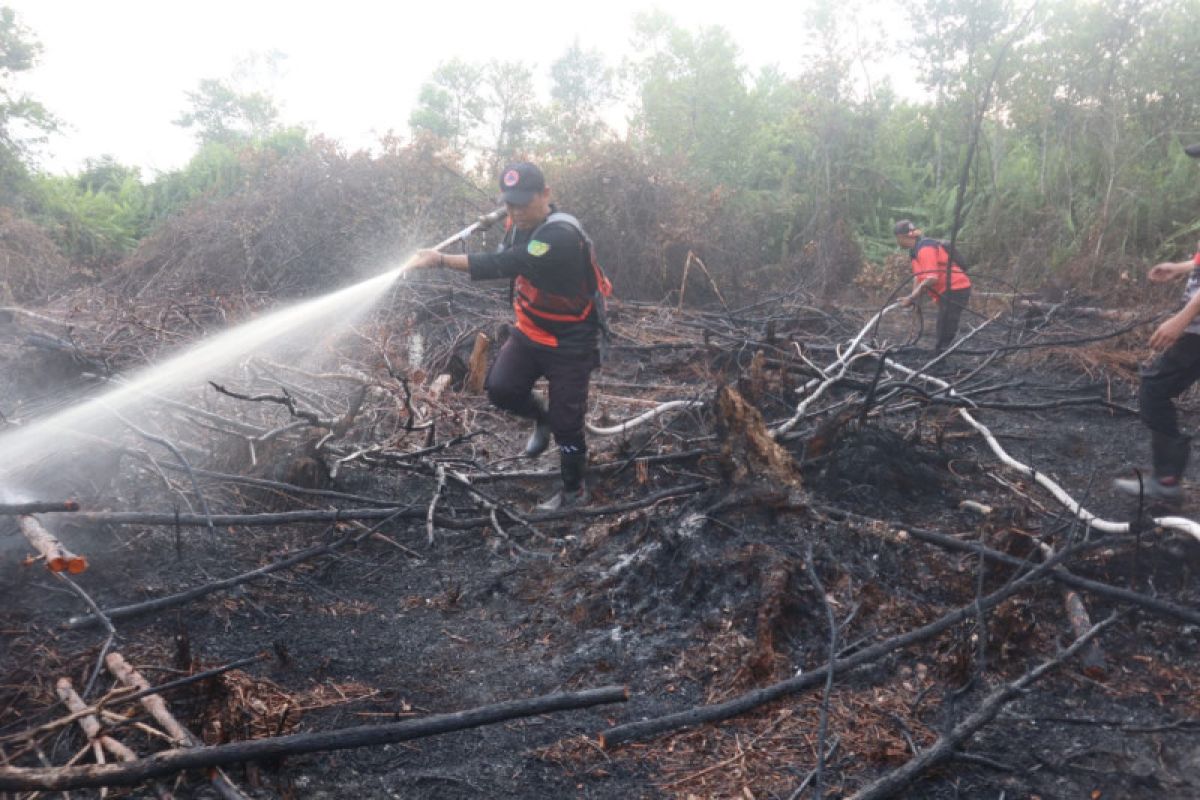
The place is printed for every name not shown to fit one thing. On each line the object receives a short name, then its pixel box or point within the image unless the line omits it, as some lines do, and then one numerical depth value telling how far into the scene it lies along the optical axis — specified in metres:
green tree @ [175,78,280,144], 25.08
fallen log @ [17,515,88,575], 2.98
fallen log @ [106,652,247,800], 2.22
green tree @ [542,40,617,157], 24.83
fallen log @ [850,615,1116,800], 2.35
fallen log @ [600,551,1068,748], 2.66
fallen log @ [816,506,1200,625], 3.11
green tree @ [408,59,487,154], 23.42
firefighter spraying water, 4.38
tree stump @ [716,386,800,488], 3.92
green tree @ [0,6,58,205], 14.27
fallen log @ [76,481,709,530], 3.75
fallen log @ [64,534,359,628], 3.18
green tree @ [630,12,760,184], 16.48
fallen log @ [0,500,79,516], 3.21
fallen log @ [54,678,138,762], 2.29
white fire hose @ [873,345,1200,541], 3.46
